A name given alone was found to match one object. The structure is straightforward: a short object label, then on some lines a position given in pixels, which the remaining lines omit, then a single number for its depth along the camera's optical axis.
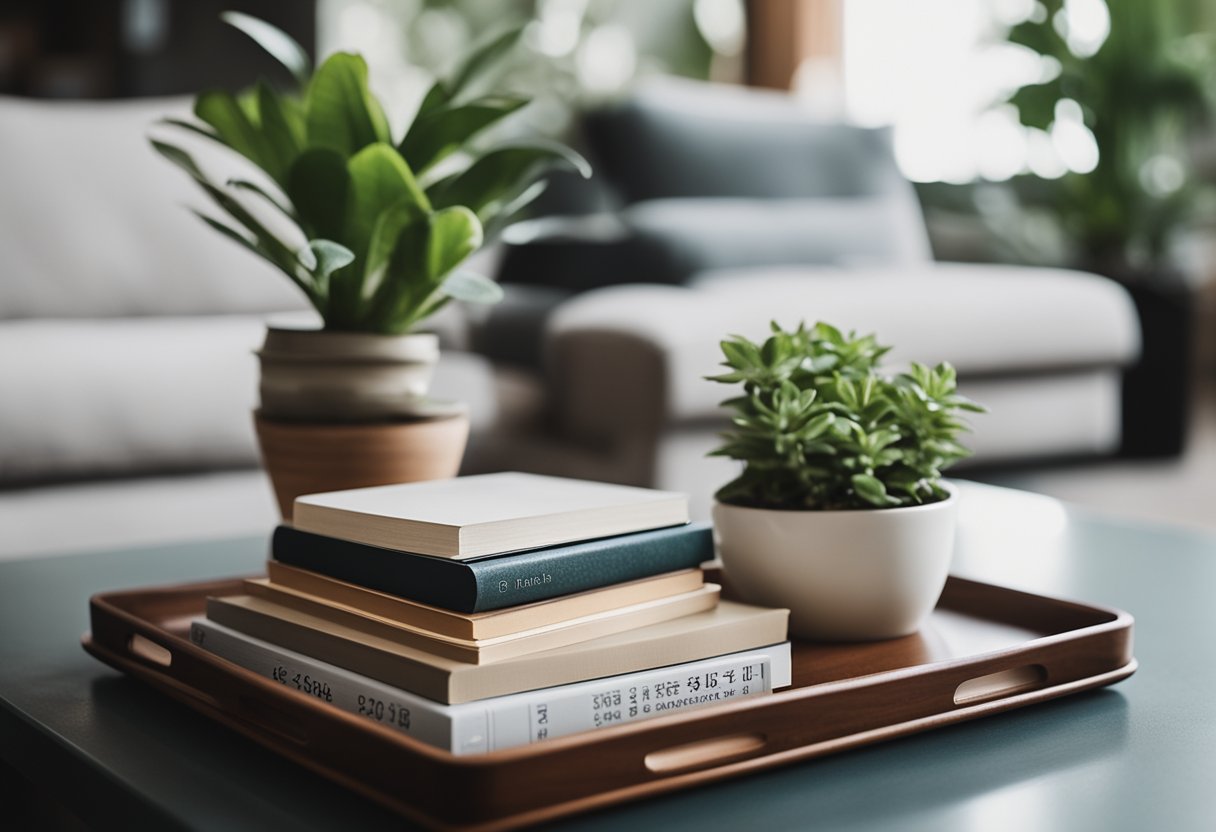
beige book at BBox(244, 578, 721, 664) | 0.52
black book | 0.53
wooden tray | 0.46
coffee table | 0.48
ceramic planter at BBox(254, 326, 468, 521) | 0.84
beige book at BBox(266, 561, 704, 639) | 0.53
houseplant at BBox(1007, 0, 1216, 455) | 3.21
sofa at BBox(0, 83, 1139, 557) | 1.88
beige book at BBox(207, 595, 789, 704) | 0.51
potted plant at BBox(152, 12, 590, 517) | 0.81
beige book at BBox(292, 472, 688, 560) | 0.55
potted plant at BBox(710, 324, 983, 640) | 0.65
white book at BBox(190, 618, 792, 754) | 0.49
